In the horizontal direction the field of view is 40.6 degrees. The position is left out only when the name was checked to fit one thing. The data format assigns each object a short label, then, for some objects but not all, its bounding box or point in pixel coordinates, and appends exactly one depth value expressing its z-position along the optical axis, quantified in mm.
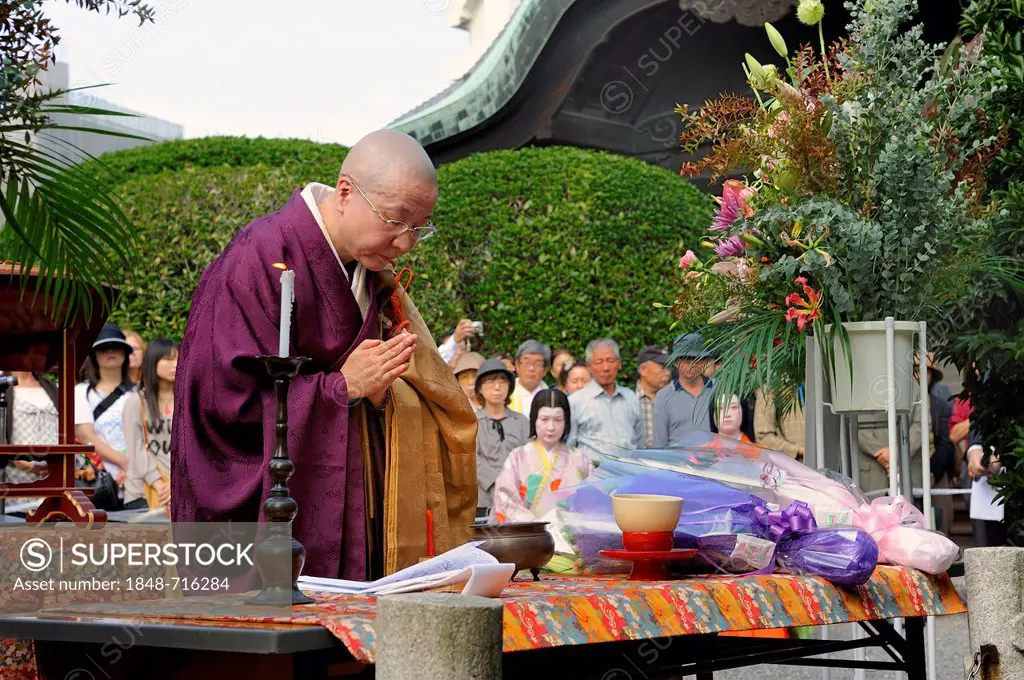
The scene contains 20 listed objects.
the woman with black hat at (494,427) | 7863
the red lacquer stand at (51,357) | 3936
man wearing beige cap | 8741
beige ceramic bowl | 3160
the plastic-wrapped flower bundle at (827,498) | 3676
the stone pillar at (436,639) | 2182
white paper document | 2531
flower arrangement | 4391
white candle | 2523
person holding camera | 8242
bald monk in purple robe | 3072
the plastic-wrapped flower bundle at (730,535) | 3387
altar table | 2266
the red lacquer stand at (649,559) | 3146
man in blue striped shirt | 8398
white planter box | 4395
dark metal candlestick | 2439
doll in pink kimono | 5887
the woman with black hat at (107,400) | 7070
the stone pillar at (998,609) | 3922
